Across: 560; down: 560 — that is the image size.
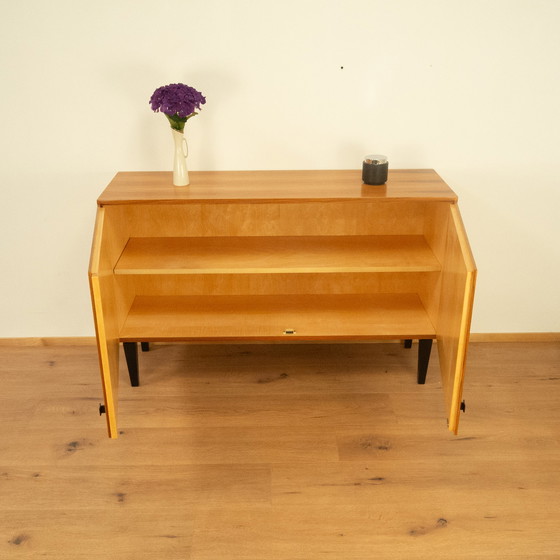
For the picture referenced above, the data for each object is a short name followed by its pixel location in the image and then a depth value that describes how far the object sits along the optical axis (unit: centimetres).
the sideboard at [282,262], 190
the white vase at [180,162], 200
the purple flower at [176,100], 188
